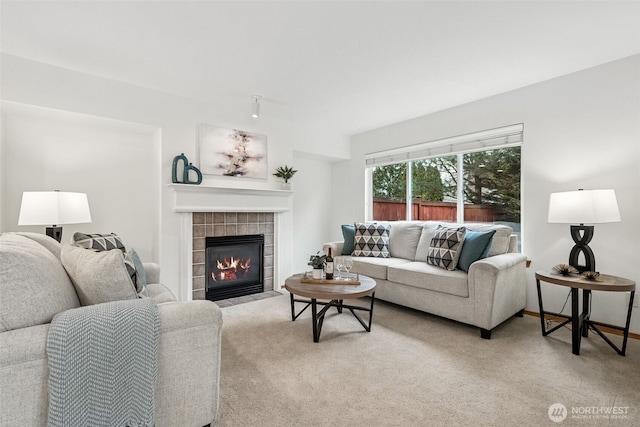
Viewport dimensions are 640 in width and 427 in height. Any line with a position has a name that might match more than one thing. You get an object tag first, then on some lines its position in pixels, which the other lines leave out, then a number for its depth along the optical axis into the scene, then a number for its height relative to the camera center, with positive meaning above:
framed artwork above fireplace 3.71 +0.74
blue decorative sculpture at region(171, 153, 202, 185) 3.44 +0.46
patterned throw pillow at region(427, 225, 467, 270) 3.02 -0.39
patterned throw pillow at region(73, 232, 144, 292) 1.91 -0.24
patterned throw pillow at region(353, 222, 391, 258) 3.90 -0.41
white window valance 3.42 +0.84
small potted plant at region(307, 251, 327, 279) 2.86 -0.54
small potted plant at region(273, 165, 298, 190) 4.29 +0.51
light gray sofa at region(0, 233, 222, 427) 1.03 -0.52
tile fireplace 3.64 -0.58
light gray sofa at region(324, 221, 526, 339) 2.62 -0.70
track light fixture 3.58 +1.24
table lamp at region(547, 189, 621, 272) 2.39 -0.02
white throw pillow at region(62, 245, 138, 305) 1.32 -0.30
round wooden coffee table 2.45 -0.68
